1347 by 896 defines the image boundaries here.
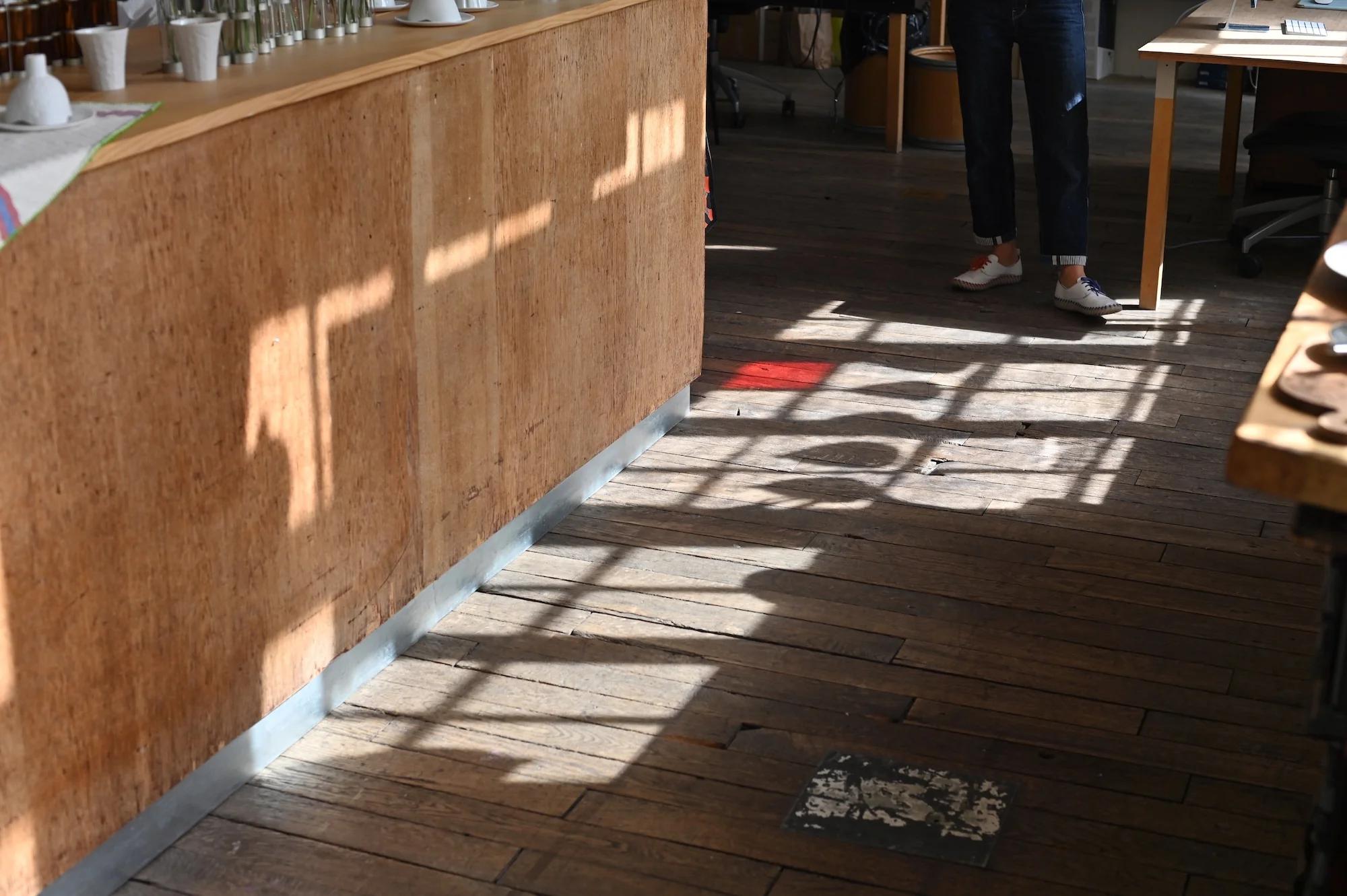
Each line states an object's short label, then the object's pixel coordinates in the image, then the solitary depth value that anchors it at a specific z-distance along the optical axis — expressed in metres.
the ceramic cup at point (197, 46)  2.25
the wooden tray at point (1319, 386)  1.49
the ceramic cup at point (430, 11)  2.78
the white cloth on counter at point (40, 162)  1.77
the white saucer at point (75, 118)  1.96
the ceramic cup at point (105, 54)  2.19
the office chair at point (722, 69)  7.00
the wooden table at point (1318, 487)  1.43
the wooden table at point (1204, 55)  4.38
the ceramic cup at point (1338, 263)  1.97
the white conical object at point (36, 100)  1.97
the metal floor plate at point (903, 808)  2.30
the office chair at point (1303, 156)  4.90
